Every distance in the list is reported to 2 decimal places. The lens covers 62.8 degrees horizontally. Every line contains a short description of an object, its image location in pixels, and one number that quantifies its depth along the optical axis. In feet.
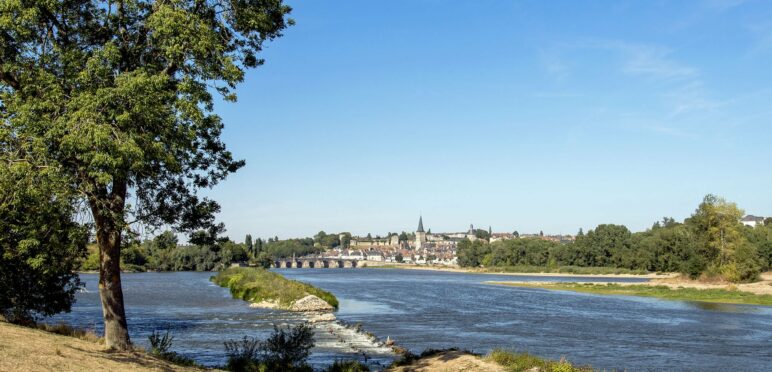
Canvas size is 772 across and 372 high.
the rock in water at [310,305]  198.55
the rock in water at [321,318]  163.65
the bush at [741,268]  320.70
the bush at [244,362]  77.66
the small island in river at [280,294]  202.28
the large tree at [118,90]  54.08
